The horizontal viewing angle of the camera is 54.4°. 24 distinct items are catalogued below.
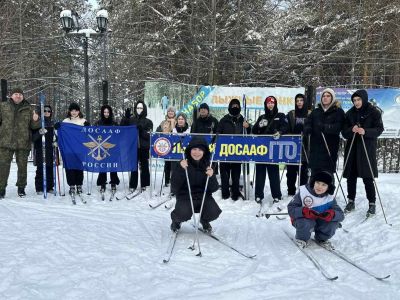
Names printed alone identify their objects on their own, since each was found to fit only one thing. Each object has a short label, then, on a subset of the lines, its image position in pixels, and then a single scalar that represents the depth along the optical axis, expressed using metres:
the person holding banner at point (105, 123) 8.52
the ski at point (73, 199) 7.82
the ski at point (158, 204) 7.60
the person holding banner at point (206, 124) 8.23
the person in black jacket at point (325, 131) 6.61
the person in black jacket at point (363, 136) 6.21
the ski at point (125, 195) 8.22
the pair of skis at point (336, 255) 4.04
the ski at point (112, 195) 8.20
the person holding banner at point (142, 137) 8.52
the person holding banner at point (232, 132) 7.87
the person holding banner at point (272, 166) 7.62
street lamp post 10.67
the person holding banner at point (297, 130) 7.82
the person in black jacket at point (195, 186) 5.54
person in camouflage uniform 7.71
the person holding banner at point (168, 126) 8.80
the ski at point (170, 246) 4.57
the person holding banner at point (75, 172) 8.30
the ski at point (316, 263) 4.05
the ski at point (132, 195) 8.21
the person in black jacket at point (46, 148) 8.21
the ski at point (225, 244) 4.77
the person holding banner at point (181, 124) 8.45
